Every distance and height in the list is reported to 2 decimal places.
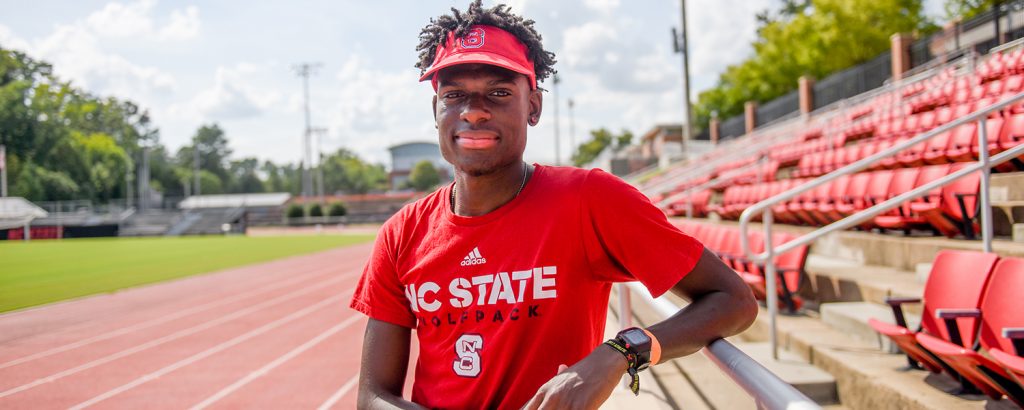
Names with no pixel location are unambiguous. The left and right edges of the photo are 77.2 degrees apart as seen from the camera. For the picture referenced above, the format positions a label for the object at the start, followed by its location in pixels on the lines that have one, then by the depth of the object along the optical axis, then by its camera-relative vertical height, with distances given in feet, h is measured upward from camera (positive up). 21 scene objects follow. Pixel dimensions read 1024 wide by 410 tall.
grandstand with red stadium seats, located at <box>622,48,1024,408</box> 9.79 -1.59
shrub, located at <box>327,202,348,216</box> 152.57 -0.41
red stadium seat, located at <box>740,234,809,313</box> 17.46 -2.33
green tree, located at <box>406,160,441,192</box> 279.08 +13.08
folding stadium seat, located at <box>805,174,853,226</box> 23.85 -0.35
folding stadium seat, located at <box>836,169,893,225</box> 21.58 -0.11
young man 4.68 -0.49
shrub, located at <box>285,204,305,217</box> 153.28 -0.51
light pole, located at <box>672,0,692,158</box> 88.48 +18.93
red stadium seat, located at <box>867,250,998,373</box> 10.25 -1.80
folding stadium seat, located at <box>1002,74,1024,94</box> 26.94 +4.47
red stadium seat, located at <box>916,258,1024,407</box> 8.91 -2.23
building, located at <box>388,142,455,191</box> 417.14 +34.18
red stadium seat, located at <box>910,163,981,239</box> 17.21 -0.53
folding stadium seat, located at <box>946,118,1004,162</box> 21.62 +1.67
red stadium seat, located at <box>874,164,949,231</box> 18.61 -0.65
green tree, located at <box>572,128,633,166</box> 297.53 +26.30
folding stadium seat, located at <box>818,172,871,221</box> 22.52 -0.24
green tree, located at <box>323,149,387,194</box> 351.52 +19.03
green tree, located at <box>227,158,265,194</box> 347.77 +19.19
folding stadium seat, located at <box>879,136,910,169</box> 26.76 +1.19
